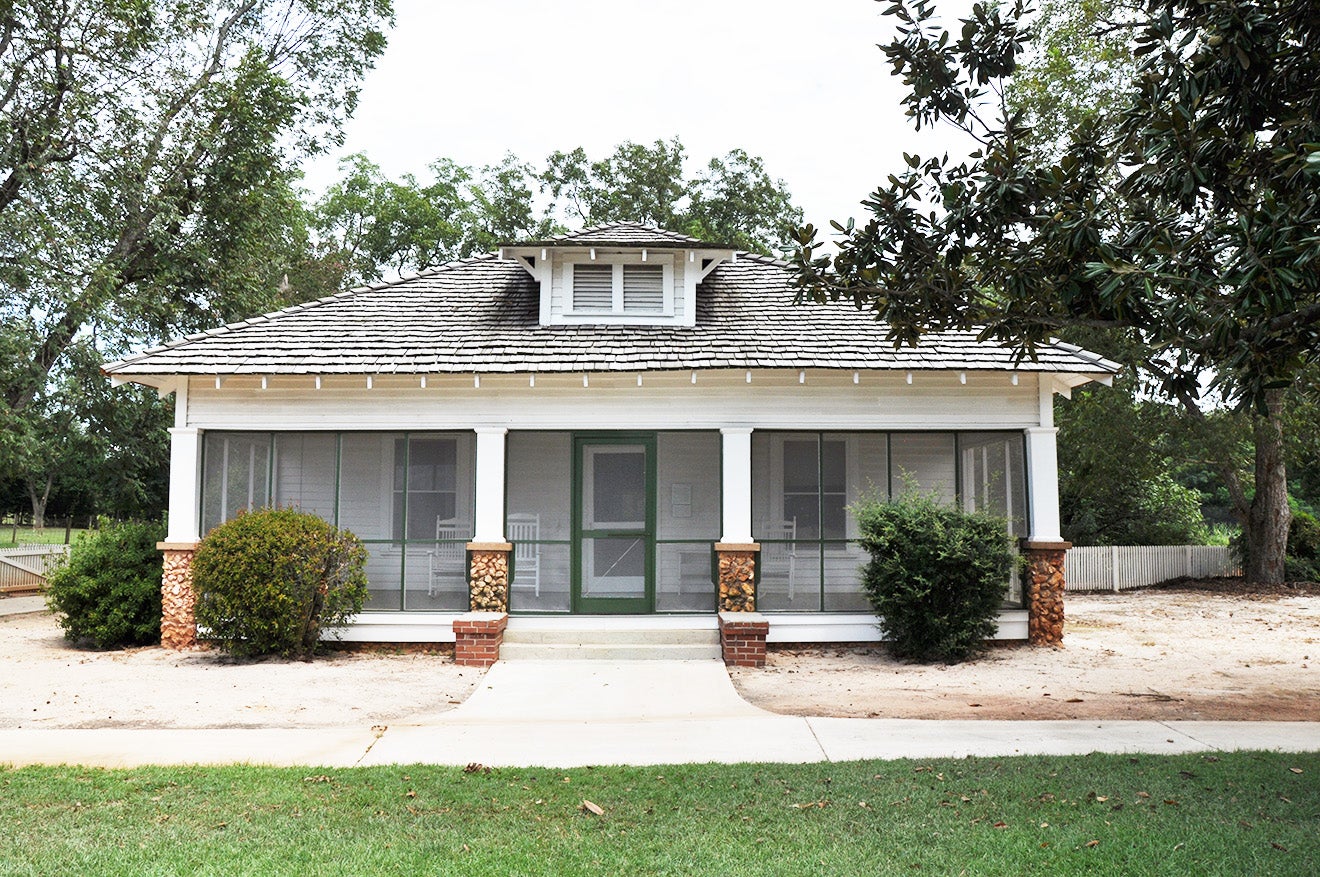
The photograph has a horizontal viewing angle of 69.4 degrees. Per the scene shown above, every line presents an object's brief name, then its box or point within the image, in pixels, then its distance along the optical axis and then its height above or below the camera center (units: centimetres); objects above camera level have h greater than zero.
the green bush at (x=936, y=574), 1103 -87
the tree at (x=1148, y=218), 511 +188
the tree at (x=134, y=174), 1900 +711
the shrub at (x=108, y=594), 1241 -124
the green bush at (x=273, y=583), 1093 -97
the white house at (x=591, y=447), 1230 +72
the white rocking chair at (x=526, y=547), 1287 -65
